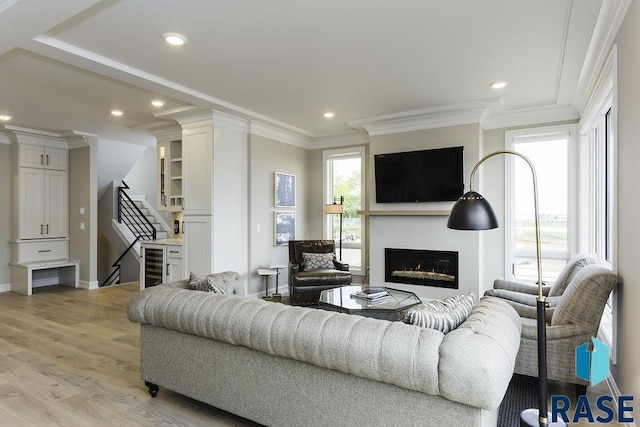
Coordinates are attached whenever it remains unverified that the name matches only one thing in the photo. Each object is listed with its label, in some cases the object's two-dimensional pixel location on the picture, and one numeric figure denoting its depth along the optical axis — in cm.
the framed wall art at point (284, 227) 614
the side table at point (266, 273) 556
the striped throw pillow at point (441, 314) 191
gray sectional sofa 159
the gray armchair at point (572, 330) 257
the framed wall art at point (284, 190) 610
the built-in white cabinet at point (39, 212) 630
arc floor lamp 176
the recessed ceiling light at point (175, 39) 294
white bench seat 619
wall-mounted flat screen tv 511
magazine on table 383
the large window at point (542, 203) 496
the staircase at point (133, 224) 795
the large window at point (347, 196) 652
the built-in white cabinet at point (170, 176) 591
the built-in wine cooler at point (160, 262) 549
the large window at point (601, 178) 275
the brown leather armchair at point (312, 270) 515
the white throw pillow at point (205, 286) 280
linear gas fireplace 522
